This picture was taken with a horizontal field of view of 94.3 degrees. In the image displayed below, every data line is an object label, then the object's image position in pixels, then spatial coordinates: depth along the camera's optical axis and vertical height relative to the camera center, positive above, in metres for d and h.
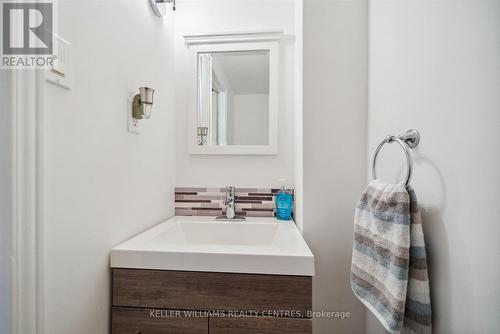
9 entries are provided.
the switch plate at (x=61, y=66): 0.56 +0.24
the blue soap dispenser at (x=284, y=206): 1.29 -0.23
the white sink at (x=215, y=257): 0.74 -0.30
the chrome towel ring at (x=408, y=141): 0.63 +0.07
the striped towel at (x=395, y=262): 0.58 -0.27
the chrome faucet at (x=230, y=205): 1.30 -0.24
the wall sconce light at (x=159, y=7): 1.09 +0.76
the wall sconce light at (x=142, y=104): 0.90 +0.24
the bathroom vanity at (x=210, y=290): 0.73 -0.41
